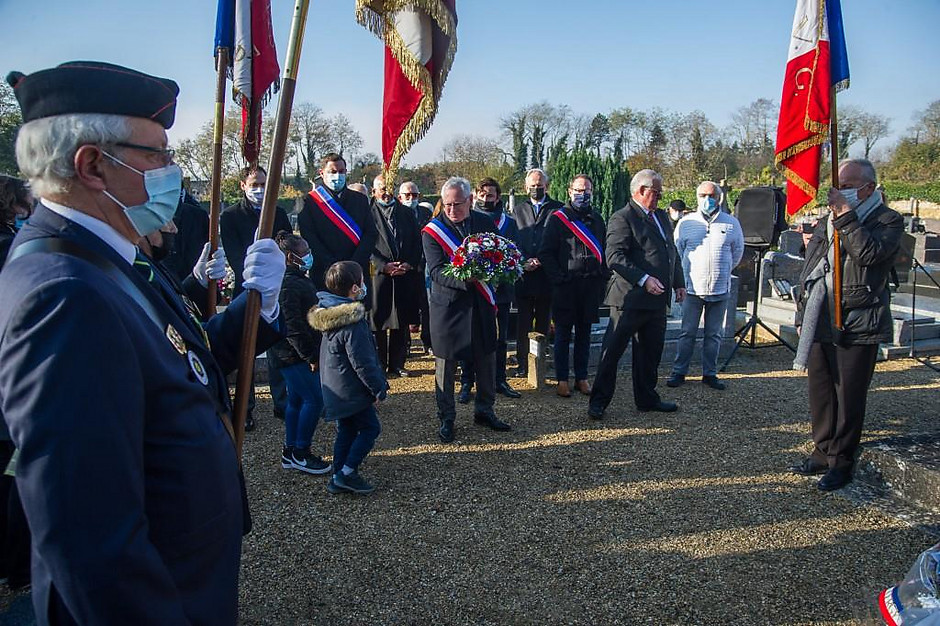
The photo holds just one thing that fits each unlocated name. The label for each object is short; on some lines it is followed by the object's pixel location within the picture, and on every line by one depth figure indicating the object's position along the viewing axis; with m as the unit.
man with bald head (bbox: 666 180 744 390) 7.15
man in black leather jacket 4.38
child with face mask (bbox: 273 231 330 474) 4.75
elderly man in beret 1.30
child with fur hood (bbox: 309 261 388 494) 4.43
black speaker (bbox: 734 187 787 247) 10.43
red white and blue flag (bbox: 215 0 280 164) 3.04
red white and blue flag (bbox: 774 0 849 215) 4.74
